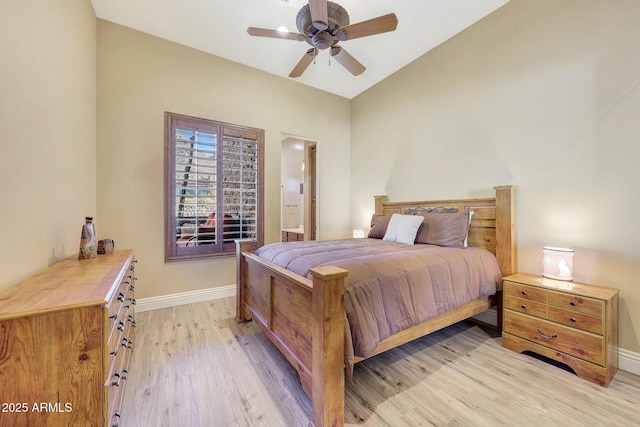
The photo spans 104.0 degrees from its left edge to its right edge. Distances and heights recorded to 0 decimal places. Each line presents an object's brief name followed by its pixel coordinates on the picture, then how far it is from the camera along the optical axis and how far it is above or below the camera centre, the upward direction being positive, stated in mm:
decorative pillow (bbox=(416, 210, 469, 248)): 2627 -185
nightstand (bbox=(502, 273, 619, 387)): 1730 -848
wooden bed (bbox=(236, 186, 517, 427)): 1261 -646
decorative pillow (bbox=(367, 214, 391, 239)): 3328 -198
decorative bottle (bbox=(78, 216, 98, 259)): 1783 -208
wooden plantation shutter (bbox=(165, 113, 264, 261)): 3113 +361
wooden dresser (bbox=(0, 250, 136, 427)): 854 -519
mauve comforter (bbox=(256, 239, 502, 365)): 1474 -485
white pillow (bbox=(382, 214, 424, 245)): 2863 -189
